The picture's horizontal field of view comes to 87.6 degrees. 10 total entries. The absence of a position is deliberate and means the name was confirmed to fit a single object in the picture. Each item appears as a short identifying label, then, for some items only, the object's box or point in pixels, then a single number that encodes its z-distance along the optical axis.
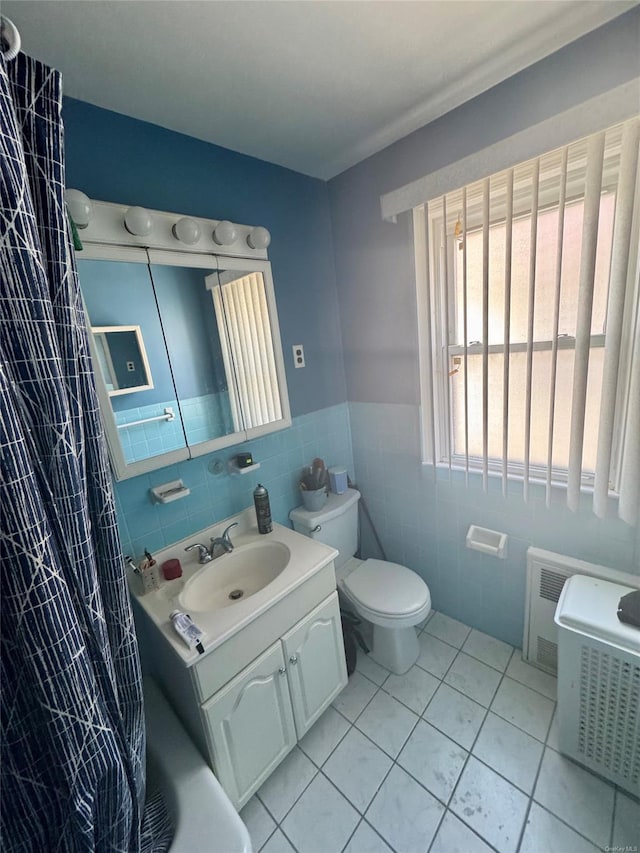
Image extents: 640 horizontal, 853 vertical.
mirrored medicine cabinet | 1.13
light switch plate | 1.71
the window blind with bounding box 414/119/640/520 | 1.08
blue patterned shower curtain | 0.55
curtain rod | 0.57
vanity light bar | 1.04
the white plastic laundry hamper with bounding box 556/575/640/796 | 1.05
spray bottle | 1.50
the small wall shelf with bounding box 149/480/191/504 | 1.24
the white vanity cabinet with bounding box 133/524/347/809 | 1.03
